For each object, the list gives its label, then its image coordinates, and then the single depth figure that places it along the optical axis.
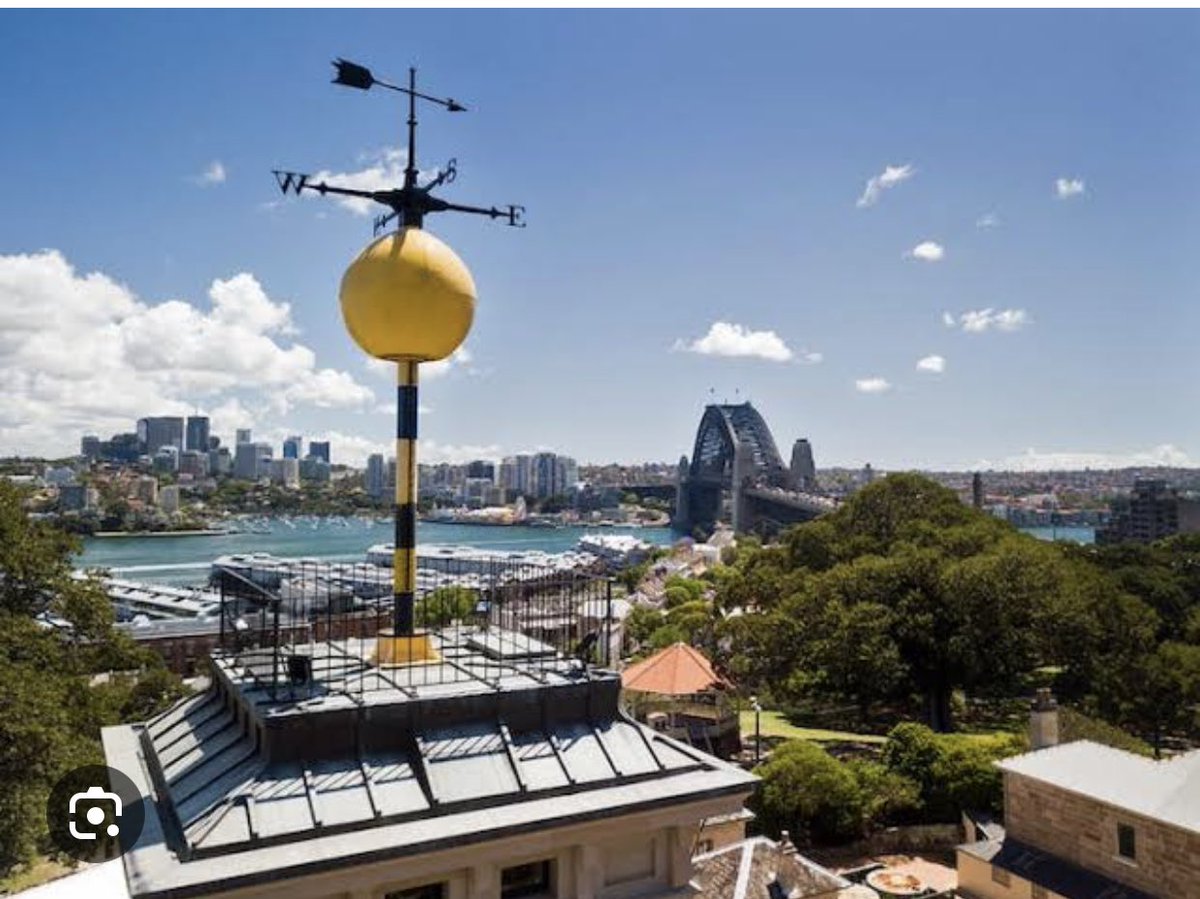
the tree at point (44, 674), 17.97
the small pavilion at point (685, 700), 33.66
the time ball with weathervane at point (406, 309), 11.32
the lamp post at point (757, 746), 30.31
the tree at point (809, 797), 26.28
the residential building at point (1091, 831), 18.03
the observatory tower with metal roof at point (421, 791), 8.05
